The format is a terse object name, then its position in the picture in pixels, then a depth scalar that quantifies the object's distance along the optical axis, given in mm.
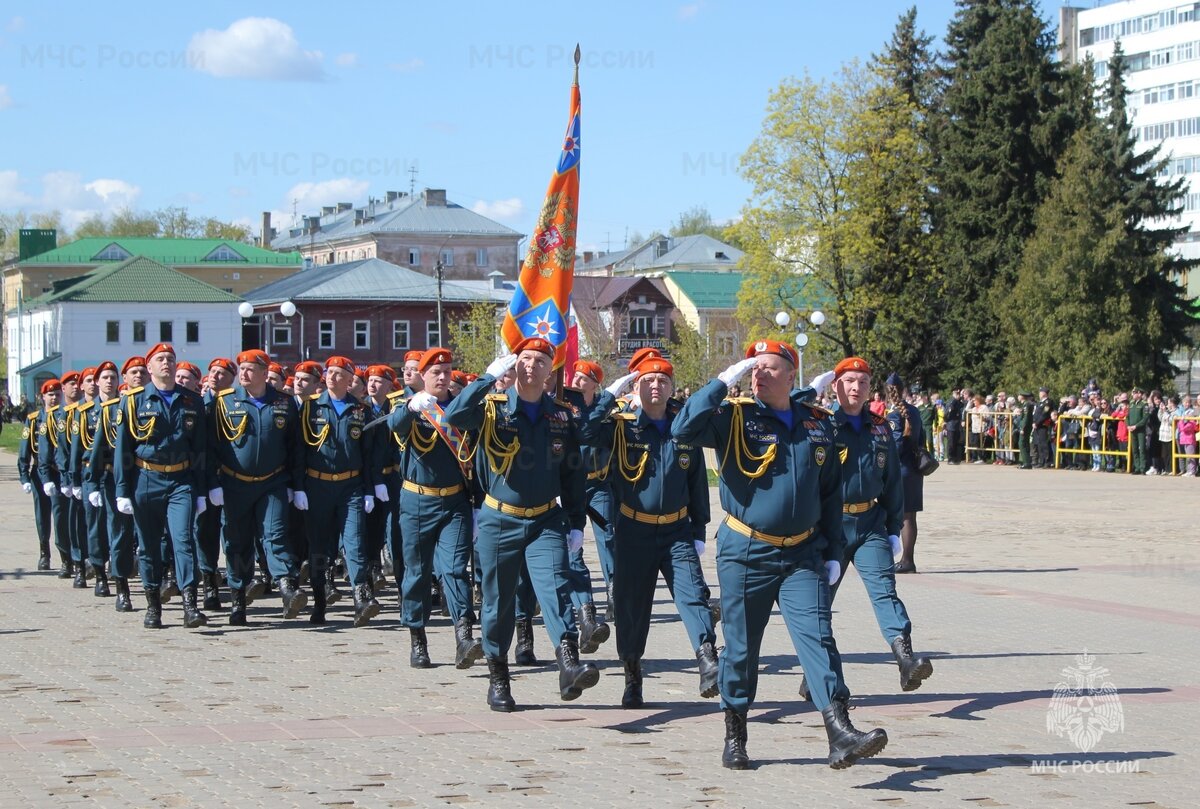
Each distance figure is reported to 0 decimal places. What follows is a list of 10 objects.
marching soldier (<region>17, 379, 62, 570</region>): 17453
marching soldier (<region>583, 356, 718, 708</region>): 9148
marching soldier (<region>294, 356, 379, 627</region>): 12312
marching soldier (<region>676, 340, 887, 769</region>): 7500
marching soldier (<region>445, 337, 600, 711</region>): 8852
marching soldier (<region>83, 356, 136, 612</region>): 13336
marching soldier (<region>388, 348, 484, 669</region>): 10383
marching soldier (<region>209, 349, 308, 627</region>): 12516
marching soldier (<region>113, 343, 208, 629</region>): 12469
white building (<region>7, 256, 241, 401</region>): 89750
